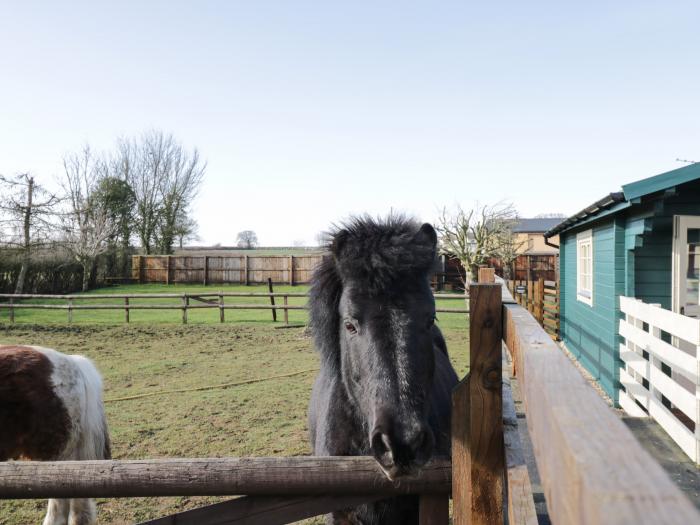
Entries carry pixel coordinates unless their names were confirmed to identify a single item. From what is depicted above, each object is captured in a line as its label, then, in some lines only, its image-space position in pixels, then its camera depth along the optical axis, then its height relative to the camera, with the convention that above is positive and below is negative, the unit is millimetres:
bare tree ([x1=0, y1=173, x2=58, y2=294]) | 19953 +2077
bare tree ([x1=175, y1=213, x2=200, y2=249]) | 39250 +3107
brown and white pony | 3559 -1176
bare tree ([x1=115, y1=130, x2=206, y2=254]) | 37938 +6223
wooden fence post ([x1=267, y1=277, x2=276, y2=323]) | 15777 -1638
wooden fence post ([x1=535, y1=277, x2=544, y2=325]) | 13580 -1036
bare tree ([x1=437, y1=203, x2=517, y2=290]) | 26797 +1796
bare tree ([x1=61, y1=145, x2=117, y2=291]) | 27008 +2834
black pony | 1584 -338
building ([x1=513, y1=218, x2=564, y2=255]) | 46969 +3825
